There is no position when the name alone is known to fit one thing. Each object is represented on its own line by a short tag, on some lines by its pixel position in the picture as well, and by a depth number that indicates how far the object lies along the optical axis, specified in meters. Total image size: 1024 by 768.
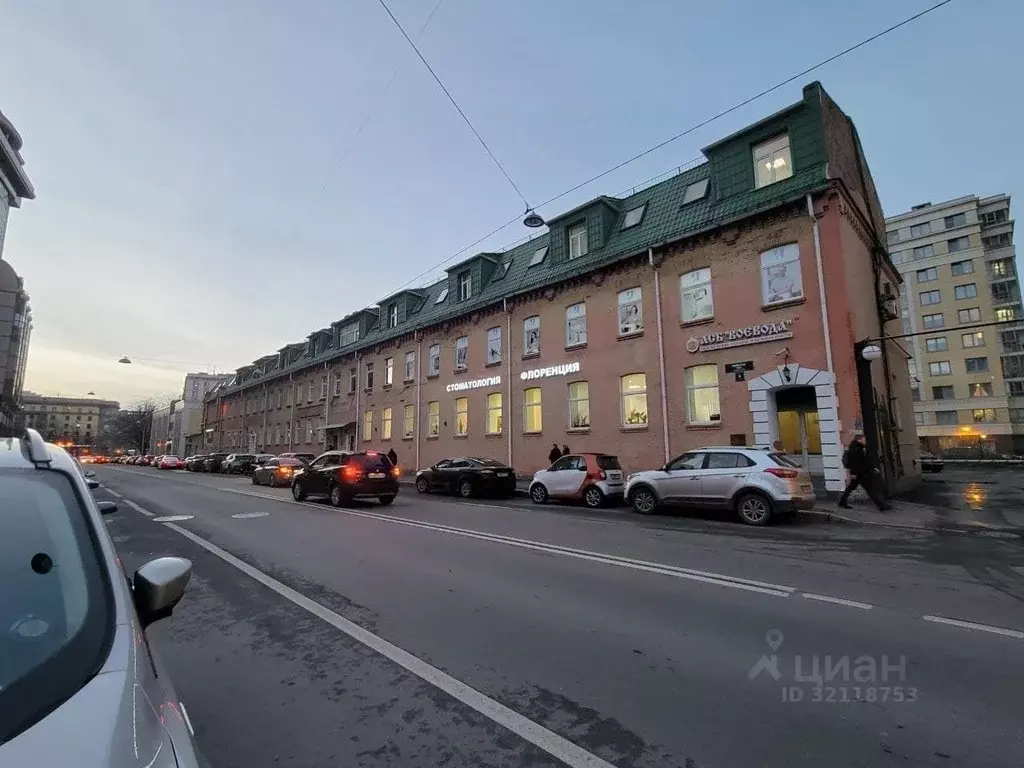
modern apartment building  58.58
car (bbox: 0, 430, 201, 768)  1.37
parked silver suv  11.46
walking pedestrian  13.13
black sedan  18.53
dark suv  15.48
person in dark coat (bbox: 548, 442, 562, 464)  20.48
